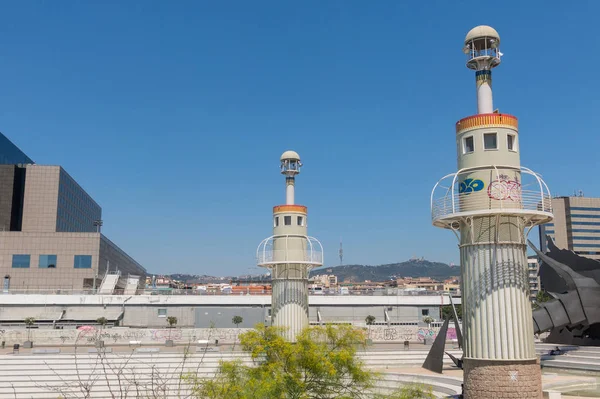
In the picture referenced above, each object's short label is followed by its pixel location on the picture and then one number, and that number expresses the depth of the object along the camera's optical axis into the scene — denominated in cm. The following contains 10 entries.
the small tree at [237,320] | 7162
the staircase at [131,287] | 7594
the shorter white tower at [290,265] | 4438
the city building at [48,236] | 8338
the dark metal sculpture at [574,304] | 4194
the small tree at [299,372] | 2181
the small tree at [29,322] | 6523
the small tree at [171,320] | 6887
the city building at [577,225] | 18875
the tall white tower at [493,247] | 2344
